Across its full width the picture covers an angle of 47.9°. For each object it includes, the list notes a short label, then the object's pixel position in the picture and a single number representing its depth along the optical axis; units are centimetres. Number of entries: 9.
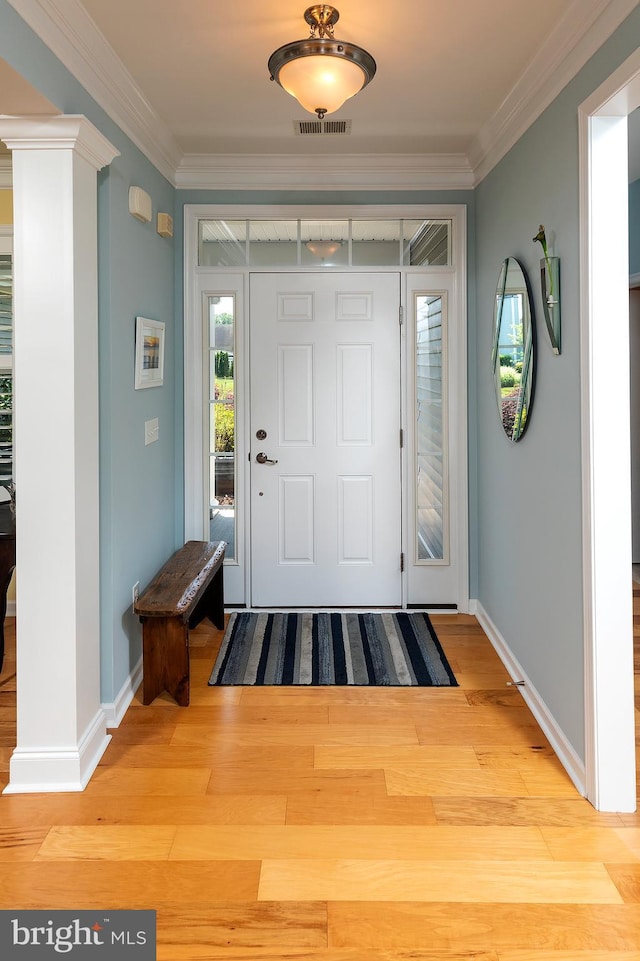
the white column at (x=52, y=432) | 234
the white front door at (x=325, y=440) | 417
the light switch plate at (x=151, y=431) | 342
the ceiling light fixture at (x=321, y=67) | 223
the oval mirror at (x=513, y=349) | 298
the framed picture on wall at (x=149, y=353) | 319
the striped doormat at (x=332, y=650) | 340
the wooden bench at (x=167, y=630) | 298
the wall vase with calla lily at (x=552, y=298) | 257
